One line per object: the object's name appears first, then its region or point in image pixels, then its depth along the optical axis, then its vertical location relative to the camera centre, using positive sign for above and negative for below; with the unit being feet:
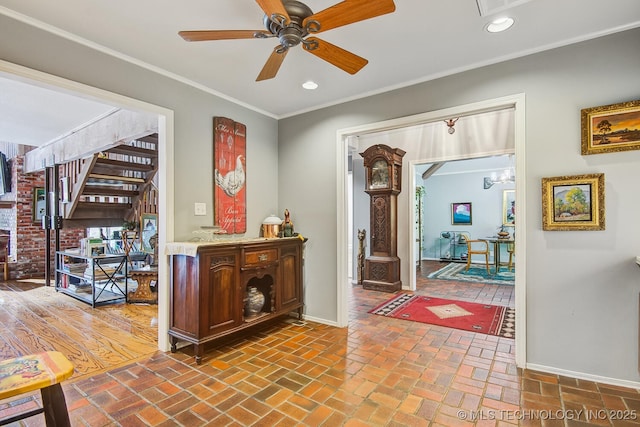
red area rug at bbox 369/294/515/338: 11.73 -4.33
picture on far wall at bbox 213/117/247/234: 10.90 +1.48
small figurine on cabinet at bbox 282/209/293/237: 12.25 -0.46
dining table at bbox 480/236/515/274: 23.43 -2.46
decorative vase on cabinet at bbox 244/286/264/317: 10.61 -3.05
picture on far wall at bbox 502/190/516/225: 28.60 +0.53
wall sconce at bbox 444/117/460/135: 16.69 +4.80
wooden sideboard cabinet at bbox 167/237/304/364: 8.72 -2.10
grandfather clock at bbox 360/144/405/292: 17.58 -0.08
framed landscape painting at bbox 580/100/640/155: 7.32 +2.04
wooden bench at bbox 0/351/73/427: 4.37 -2.35
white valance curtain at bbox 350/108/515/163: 16.21 +4.23
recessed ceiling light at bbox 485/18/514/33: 7.04 +4.37
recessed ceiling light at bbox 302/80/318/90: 10.18 +4.35
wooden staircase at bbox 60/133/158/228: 15.81 +1.70
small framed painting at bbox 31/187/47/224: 21.27 +0.75
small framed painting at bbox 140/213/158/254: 17.17 -0.84
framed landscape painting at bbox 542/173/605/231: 7.64 +0.24
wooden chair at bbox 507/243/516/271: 24.68 -3.16
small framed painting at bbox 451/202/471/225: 30.73 +0.00
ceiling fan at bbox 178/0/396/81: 5.07 +3.43
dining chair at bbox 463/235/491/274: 29.91 -3.24
